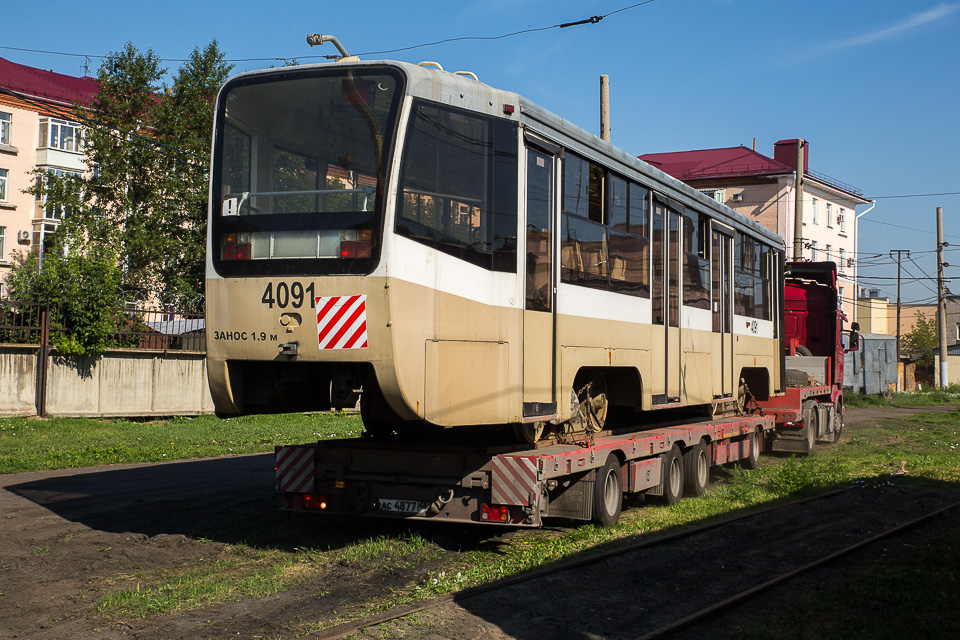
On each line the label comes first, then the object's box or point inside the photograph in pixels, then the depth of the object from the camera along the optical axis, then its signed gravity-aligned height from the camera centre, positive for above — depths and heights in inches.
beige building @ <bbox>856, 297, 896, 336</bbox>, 3280.0 +193.7
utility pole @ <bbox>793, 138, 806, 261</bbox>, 1299.2 +226.5
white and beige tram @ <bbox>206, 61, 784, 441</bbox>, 284.7 +37.5
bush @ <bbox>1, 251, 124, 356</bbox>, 796.0 +54.0
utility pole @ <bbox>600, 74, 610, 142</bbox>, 793.8 +226.3
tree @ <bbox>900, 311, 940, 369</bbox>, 2930.6 +91.9
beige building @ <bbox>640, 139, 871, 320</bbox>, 2278.5 +453.9
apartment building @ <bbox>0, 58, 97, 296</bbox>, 1692.9 +383.6
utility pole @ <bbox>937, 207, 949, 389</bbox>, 2108.8 +155.8
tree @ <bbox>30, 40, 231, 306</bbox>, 1325.0 +264.9
